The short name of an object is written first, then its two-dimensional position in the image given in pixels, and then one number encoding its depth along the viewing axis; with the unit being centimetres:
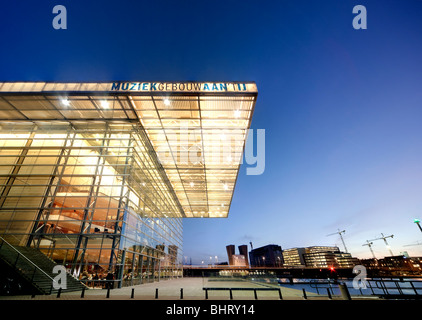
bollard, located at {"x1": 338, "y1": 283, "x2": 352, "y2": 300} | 868
